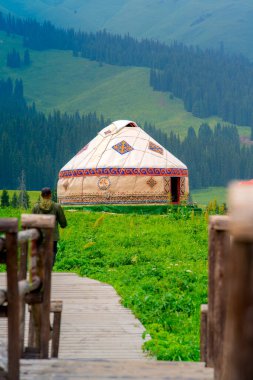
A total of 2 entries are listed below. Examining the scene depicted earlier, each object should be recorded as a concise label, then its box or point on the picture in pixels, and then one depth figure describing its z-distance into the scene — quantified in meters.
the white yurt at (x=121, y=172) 45.99
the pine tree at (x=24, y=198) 100.88
